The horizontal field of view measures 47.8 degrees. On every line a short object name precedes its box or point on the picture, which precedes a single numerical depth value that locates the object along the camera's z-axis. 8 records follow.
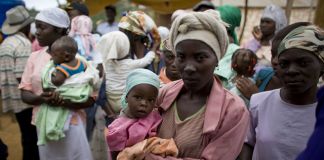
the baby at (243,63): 3.13
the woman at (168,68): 3.27
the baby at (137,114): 2.06
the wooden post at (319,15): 3.50
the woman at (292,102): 1.97
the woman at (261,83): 2.88
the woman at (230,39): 3.38
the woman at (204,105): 1.87
